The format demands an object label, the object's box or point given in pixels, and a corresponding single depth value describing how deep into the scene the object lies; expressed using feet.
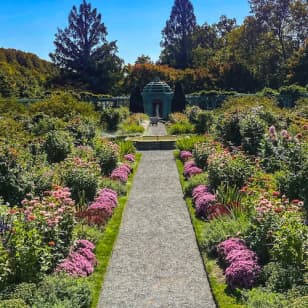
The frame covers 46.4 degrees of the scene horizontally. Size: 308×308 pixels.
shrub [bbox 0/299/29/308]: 13.21
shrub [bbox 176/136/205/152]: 50.24
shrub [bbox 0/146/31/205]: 23.78
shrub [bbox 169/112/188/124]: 80.26
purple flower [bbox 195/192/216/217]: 26.68
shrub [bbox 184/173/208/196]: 32.83
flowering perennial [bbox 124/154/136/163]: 46.96
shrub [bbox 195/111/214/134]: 64.73
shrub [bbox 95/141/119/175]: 38.09
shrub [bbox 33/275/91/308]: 14.39
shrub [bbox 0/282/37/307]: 14.31
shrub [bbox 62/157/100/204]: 28.21
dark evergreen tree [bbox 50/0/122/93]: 132.37
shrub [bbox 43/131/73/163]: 38.19
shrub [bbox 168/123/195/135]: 69.02
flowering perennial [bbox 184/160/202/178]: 37.57
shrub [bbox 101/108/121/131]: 73.19
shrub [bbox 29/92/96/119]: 61.17
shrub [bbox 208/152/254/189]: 28.54
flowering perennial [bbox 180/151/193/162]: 46.43
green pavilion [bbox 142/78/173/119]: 102.74
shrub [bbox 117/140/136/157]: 49.66
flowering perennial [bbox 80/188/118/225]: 24.92
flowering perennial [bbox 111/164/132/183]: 36.51
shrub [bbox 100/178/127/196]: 33.13
